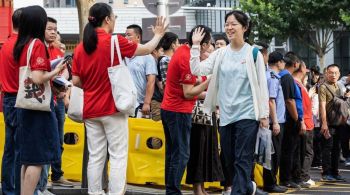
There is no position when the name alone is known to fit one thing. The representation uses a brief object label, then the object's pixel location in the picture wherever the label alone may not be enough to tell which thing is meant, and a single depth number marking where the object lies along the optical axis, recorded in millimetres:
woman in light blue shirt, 11677
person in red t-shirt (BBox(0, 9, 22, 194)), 11553
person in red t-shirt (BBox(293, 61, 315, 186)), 17737
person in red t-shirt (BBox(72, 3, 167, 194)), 11336
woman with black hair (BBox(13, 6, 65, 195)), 10975
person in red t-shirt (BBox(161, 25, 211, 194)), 13194
